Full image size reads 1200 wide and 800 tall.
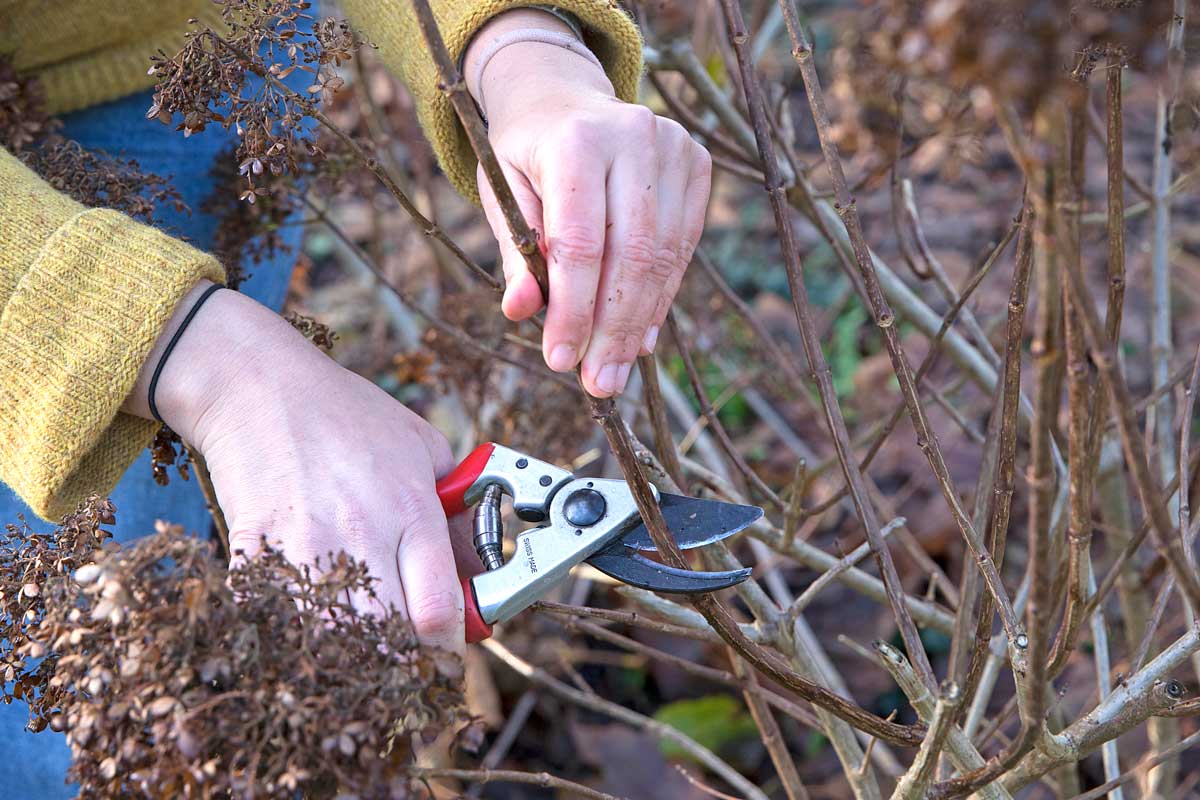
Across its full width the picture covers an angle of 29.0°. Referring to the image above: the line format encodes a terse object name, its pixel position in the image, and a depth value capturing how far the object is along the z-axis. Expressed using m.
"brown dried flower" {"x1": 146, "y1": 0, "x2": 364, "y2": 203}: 0.81
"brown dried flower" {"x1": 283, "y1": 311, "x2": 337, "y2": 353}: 0.90
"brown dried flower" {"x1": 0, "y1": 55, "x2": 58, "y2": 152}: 0.90
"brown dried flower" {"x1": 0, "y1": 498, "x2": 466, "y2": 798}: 0.71
